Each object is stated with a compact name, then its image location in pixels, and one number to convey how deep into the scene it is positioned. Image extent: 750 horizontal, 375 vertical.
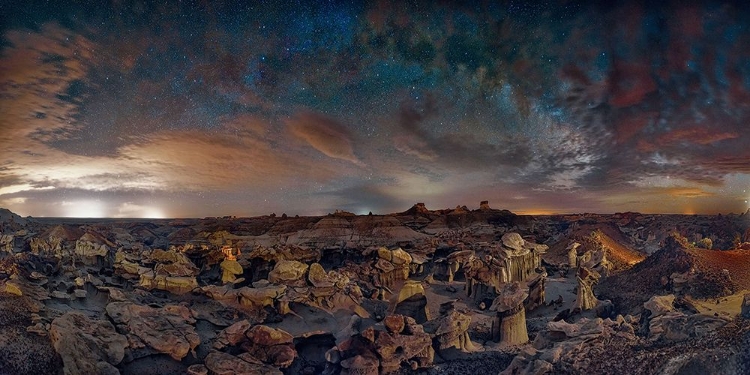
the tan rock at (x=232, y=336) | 10.11
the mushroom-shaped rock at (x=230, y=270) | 18.71
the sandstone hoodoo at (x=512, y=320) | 10.62
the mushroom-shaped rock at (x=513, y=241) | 20.00
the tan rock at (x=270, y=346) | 9.68
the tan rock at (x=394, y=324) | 9.65
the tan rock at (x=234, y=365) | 8.75
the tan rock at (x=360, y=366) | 8.77
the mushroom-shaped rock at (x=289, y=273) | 15.70
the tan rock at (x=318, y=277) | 15.28
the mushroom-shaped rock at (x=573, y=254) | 22.02
